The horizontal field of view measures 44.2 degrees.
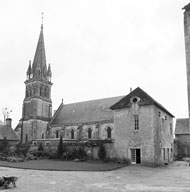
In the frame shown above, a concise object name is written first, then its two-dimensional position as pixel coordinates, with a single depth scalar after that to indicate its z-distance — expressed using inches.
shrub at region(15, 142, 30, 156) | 1393.9
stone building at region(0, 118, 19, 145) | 1772.4
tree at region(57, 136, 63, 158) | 1274.4
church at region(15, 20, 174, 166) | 1093.8
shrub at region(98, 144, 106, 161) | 1152.6
